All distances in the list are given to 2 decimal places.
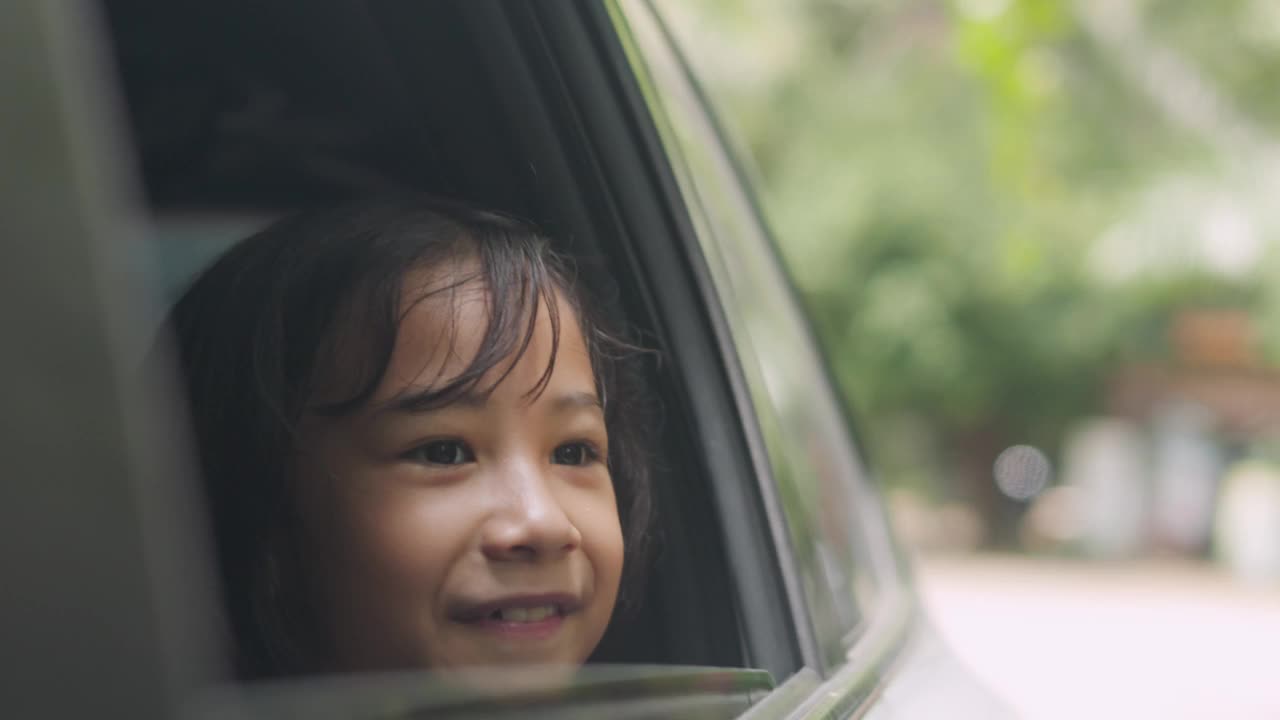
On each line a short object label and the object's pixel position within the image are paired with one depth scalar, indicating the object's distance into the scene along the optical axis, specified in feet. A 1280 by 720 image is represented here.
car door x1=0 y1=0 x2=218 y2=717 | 2.38
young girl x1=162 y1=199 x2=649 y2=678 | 4.94
